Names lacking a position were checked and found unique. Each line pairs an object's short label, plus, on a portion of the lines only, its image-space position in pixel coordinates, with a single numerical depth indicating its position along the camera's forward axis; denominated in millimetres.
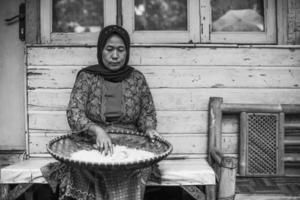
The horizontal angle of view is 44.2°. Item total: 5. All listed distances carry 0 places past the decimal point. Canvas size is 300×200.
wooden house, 3252
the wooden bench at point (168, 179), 2654
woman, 2669
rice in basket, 2299
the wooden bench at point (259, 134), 3133
